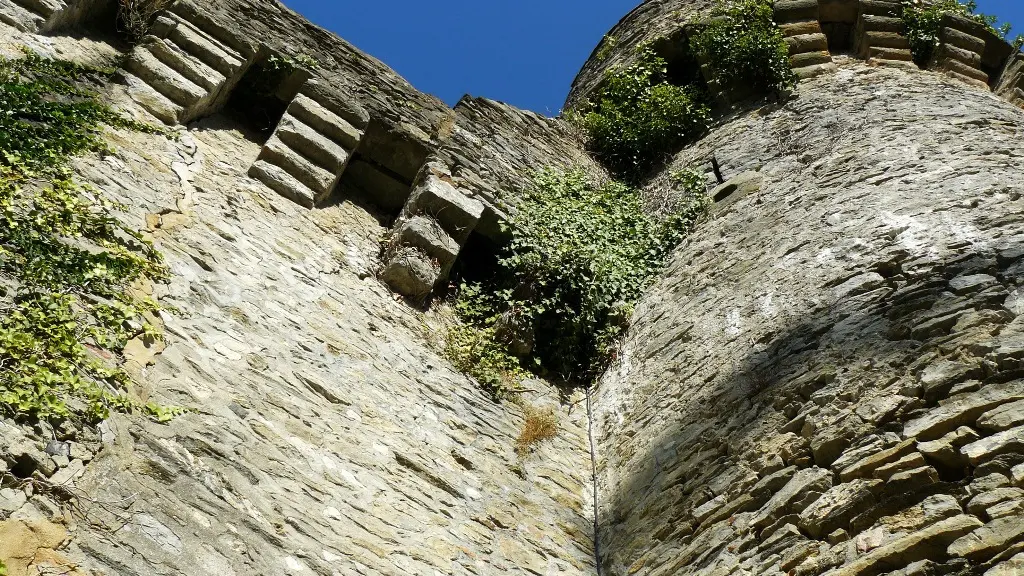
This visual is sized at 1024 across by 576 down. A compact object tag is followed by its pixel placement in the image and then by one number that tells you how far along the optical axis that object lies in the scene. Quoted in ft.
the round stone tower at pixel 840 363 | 11.23
